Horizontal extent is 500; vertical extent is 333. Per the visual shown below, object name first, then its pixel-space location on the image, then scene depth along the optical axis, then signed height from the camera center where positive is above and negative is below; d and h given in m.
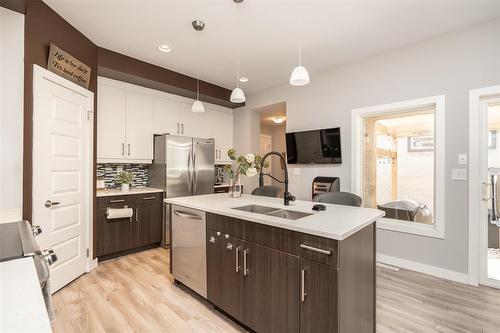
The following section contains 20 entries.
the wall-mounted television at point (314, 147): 3.64 +0.31
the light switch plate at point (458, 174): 2.62 -0.08
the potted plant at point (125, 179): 3.63 -0.20
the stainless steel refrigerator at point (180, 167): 3.77 -0.02
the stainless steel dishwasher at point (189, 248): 2.21 -0.79
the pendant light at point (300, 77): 2.10 +0.77
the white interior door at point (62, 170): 2.25 -0.04
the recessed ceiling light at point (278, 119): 6.06 +1.18
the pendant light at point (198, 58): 2.57 +1.48
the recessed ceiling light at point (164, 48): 3.08 +1.50
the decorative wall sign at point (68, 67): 2.35 +1.03
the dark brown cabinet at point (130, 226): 3.21 -0.85
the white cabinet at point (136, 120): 3.49 +0.75
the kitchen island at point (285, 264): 1.38 -0.66
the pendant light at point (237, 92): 2.31 +0.79
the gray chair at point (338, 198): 2.57 -0.34
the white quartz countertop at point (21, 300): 0.50 -0.32
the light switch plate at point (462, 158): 2.62 +0.09
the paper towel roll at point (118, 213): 3.21 -0.63
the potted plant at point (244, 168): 2.53 -0.02
